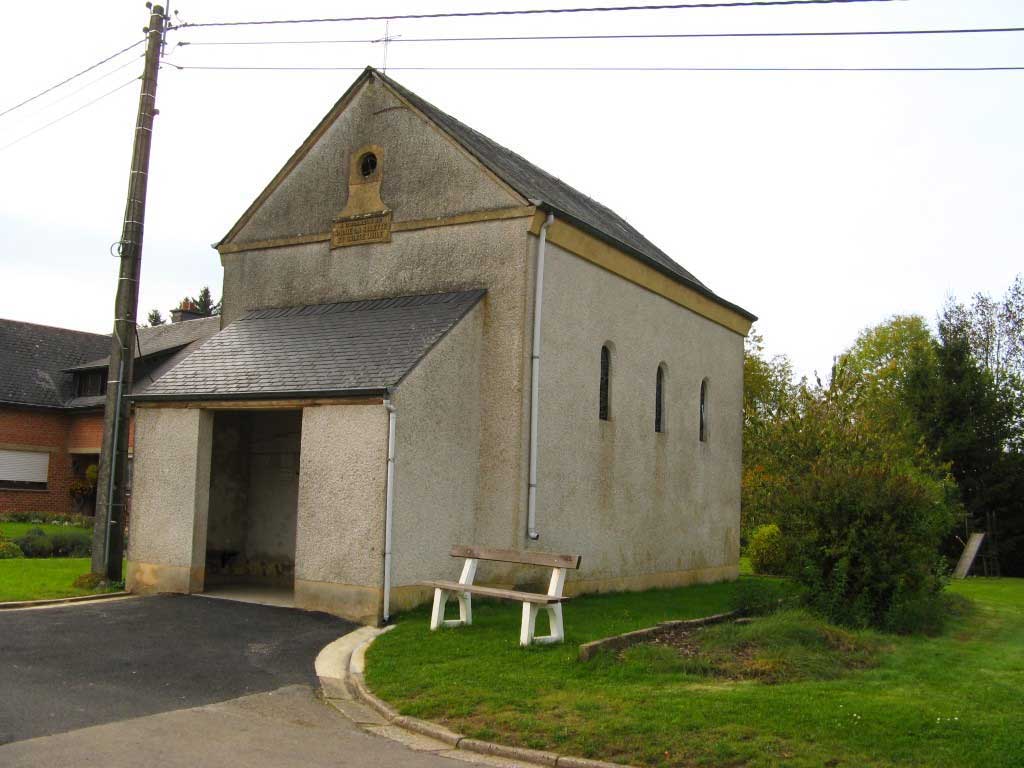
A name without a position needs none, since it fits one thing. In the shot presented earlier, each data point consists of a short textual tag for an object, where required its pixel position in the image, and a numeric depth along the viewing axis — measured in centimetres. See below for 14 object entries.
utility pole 1508
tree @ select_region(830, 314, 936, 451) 3080
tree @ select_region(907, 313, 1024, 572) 3069
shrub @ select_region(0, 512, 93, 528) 2962
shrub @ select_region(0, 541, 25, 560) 2025
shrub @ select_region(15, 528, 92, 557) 2125
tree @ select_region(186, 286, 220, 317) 6462
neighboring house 3098
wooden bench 1025
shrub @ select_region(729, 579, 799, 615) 1417
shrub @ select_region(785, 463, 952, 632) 1286
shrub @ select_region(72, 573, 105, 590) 1467
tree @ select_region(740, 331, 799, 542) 2928
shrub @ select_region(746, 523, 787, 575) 2489
